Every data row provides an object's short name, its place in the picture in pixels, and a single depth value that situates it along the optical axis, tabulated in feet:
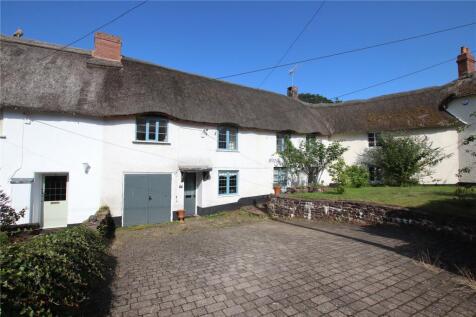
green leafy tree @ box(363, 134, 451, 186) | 53.52
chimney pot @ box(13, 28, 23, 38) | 44.06
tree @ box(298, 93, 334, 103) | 190.90
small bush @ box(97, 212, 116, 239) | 29.00
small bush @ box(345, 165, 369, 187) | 58.08
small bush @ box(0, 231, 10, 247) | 17.13
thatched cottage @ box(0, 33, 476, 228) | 34.14
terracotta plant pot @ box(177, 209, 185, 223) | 43.21
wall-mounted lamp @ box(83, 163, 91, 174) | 36.81
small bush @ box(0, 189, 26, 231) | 21.27
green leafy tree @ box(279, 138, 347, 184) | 57.62
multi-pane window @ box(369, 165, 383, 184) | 62.28
